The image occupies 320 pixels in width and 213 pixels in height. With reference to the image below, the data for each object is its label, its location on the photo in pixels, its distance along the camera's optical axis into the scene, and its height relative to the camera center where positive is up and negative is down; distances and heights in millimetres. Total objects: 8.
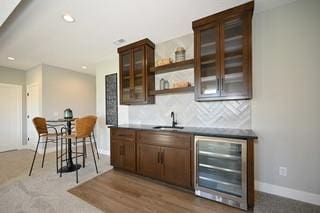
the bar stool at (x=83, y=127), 2764 -408
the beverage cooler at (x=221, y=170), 1844 -875
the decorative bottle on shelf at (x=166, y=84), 3078 +438
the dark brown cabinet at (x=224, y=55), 2064 +745
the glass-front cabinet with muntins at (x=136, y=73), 3070 +704
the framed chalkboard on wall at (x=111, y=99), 4039 +178
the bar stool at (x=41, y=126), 3059 -412
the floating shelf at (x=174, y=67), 2659 +729
